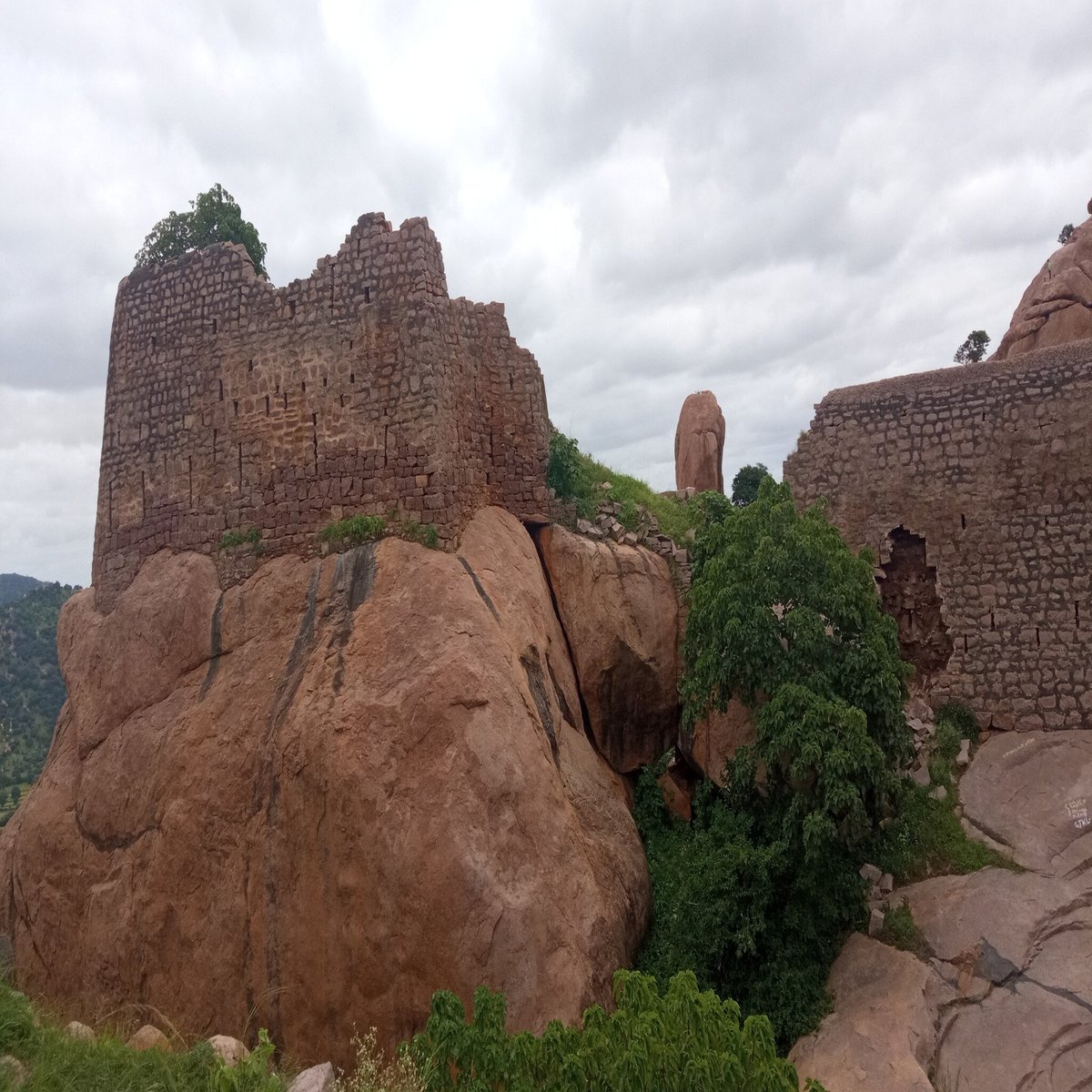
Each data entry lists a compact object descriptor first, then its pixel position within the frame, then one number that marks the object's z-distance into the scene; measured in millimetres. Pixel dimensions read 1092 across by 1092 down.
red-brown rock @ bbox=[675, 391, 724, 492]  25031
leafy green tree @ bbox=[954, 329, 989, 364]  29312
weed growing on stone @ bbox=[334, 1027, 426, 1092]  6902
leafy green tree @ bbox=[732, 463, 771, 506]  34028
